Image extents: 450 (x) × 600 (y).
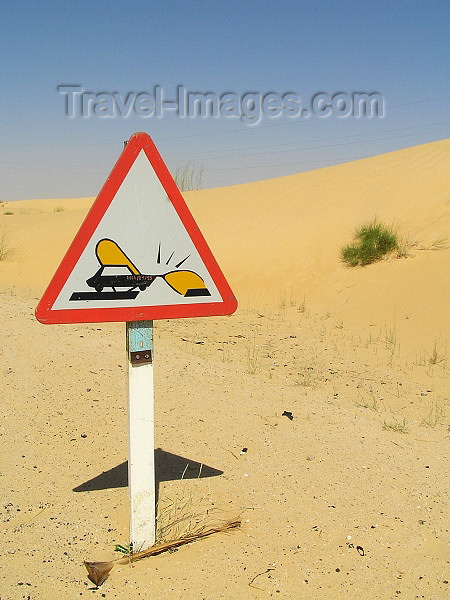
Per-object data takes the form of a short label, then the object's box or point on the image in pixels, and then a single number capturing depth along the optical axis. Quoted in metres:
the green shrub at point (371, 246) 12.36
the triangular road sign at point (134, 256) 2.32
